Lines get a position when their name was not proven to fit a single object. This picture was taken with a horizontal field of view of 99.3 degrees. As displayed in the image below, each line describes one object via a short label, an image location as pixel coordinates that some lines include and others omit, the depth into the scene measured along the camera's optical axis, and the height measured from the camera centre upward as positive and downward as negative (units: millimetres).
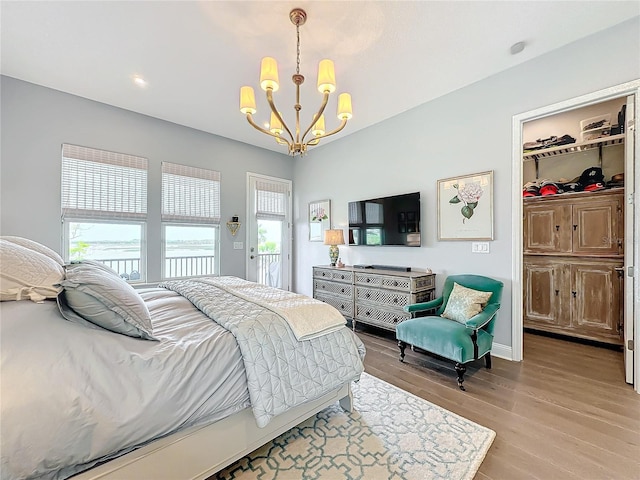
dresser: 3135 -656
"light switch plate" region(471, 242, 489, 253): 2938 -75
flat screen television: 3488 +271
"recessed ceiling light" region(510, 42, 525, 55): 2396 +1727
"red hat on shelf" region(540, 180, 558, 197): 3434 +665
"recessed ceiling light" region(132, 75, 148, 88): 2863 +1720
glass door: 4812 +182
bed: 923 -586
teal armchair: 2254 -795
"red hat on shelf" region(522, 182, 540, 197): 3561 +664
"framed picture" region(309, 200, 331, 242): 4736 +387
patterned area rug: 1438 -1228
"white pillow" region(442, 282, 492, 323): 2541 -608
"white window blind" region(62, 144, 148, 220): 3223 +717
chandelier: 1876 +1094
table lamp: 4129 -11
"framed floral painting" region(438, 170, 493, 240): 2920 +375
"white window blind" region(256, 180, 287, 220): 4922 +763
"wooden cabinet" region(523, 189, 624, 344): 3045 -295
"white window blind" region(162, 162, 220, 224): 3938 +705
